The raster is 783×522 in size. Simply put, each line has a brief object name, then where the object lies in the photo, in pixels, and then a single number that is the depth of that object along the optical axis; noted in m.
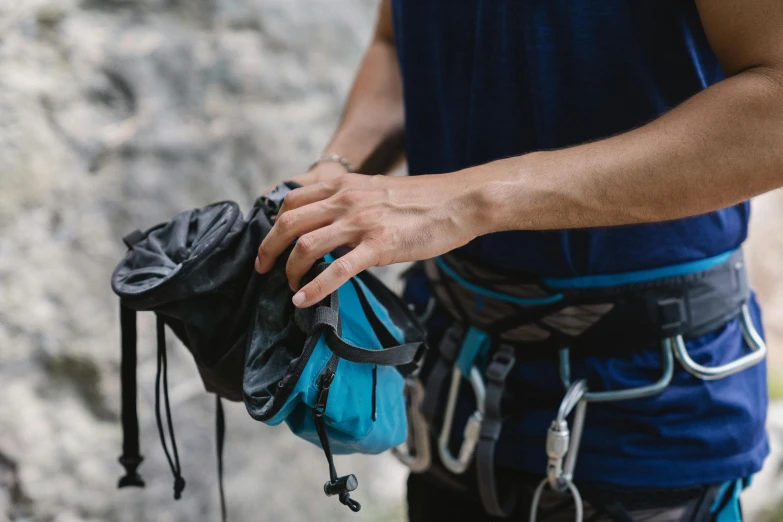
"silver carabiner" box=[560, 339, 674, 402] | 1.05
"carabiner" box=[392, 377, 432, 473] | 1.29
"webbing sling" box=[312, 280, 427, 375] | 0.85
